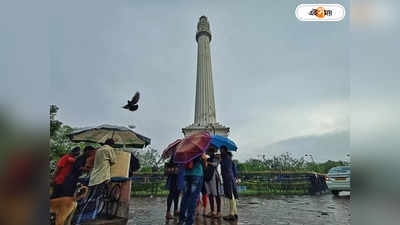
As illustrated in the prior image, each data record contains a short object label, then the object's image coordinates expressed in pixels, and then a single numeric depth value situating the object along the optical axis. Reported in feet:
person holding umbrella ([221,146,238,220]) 13.25
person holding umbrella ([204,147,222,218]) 13.87
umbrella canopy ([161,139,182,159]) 14.30
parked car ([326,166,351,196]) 19.39
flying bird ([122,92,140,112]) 15.70
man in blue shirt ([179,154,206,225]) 10.57
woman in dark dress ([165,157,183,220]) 13.50
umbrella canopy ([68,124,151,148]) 12.98
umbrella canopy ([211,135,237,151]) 13.44
